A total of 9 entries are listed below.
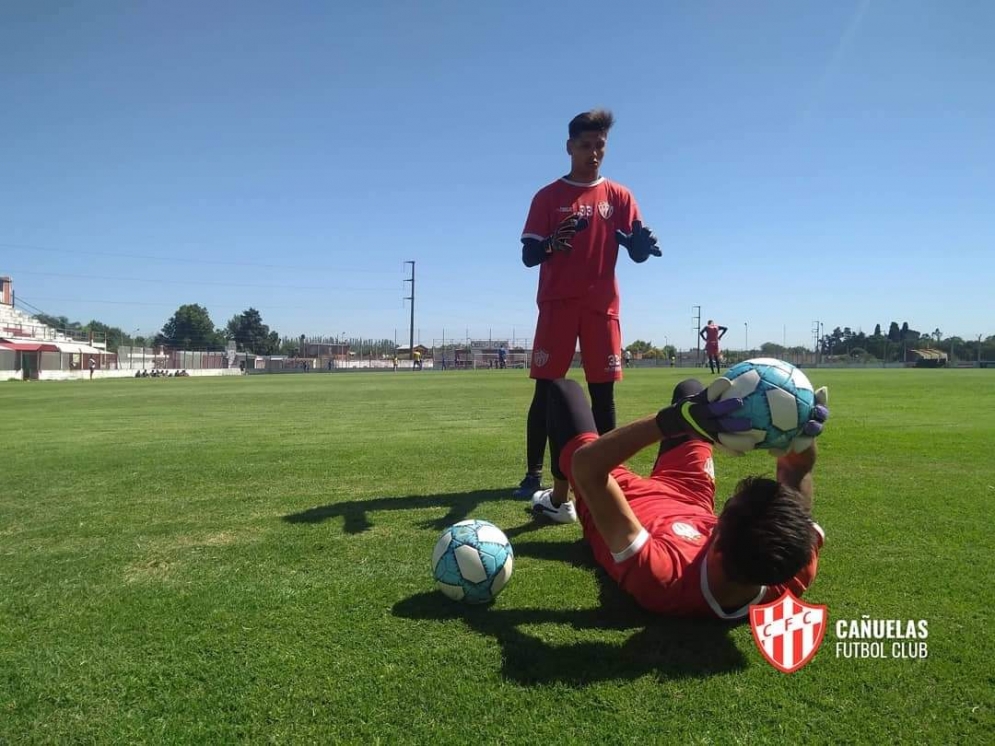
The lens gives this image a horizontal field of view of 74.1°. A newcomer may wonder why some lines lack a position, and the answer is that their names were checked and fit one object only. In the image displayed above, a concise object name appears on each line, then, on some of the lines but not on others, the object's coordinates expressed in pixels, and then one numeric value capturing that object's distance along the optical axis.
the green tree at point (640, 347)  94.01
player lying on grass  2.14
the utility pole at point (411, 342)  78.44
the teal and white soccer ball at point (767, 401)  2.06
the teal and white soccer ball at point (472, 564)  2.71
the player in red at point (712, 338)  27.92
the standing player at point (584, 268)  4.71
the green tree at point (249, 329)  120.38
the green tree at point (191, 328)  117.38
